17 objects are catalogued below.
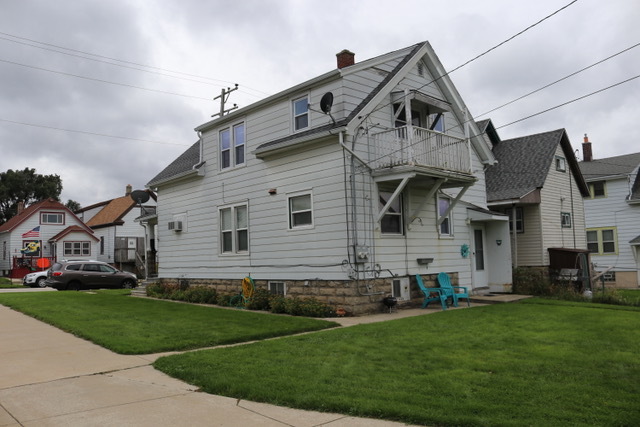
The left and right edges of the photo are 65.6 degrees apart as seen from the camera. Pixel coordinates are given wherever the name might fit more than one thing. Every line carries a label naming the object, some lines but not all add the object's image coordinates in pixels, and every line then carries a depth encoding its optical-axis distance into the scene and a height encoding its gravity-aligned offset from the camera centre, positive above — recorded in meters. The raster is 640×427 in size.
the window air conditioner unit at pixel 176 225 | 18.20 +0.91
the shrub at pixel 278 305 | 12.99 -1.53
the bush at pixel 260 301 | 13.85 -1.49
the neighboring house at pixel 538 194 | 19.50 +1.81
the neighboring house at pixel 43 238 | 39.50 +1.34
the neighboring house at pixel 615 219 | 26.77 +0.93
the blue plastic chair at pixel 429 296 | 12.96 -1.44
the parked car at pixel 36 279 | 28.00 -1.34
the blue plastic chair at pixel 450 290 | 13.48 -1.38
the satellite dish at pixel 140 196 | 20.70 +2.34
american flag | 40.09 +1.80
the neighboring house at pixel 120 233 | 38.38 +1.63
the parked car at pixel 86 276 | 22.42 -1.09
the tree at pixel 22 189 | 60.75 +8.30
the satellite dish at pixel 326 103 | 12.30 +3.54
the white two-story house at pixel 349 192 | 12.40 +1.53
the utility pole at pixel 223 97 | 22.81 +7.06
